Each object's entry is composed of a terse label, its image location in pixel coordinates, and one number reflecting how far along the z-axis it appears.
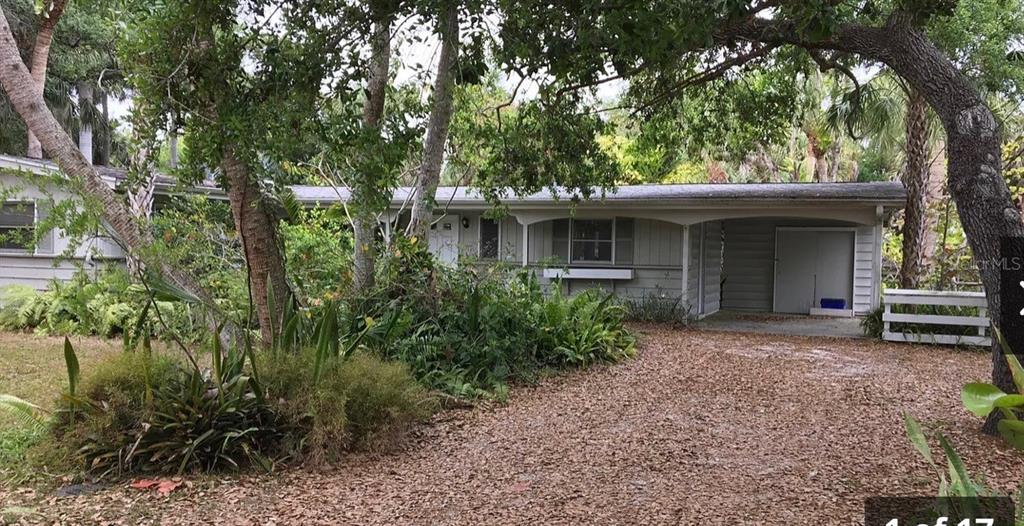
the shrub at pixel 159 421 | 4.67
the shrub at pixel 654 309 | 13.48
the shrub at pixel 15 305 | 11.44
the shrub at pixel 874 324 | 11.83
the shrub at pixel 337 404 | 4.96
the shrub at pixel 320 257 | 8.79
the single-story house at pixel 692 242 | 12.36
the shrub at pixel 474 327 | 7.48
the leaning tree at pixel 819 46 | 5.03
